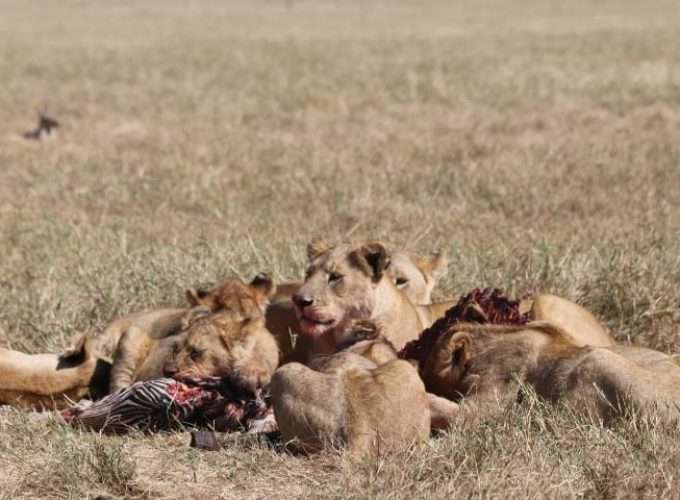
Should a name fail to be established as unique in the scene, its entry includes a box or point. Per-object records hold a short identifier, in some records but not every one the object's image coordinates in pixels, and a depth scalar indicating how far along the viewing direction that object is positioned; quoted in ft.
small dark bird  115.55
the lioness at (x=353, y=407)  35.09
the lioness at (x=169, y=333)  43.06
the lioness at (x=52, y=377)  43.14
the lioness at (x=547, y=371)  36.09
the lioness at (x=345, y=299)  43.14
